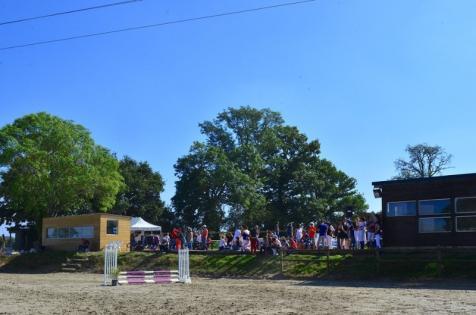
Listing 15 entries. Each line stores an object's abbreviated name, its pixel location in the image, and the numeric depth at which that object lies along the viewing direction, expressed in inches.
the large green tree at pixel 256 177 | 2608.3
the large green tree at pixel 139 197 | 3036.4
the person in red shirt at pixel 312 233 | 1263.0
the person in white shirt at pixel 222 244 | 1409.9
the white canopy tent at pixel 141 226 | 1977.1
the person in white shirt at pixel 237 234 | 1384.1
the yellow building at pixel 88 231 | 1616.6
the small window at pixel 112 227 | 1635.1
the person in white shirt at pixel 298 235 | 1311.5
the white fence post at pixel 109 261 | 1045.8
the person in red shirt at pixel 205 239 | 1478.8
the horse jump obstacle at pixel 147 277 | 1032.2
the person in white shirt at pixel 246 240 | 1334.9
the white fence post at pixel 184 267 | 1061.8
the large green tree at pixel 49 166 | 1918.1
